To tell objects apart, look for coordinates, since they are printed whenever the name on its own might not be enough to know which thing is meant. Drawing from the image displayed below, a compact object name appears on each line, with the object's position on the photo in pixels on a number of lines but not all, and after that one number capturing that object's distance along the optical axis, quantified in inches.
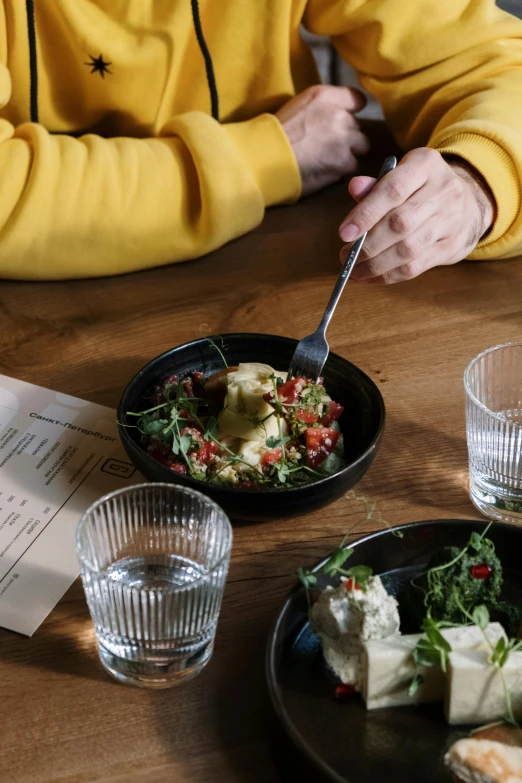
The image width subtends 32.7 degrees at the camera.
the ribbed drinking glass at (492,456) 32.6
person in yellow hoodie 47.1
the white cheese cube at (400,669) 25.2
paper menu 31.1
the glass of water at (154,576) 26.3
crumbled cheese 25.7
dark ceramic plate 24.3
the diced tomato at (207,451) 33.8
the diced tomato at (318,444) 34.4
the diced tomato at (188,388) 37.1
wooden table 26.0
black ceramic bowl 31.4
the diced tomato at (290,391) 35.2
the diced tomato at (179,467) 33.1
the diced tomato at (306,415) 35.0
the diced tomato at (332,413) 36.2
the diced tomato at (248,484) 33.1
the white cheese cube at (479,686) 24.5
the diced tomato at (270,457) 33.8
